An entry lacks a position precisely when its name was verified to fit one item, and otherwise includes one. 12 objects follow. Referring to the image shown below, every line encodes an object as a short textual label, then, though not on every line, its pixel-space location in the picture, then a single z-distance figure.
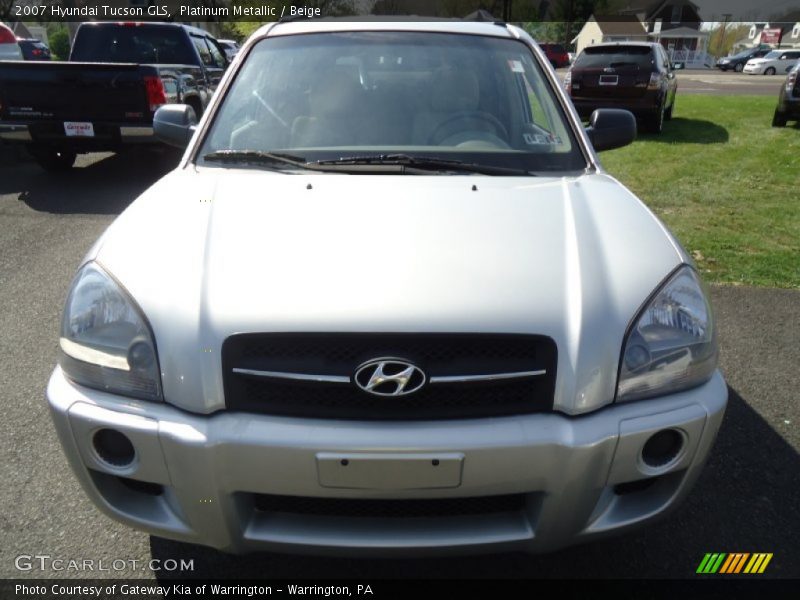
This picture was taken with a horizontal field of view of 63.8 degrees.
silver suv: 1.63
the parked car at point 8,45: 11.37
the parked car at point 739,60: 44.28
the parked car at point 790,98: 11.00
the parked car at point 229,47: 15.15
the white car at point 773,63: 37.78
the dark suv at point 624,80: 10.87
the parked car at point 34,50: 20.58
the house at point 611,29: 58.47
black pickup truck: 7.07
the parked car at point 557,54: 29.00
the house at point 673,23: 63.88
